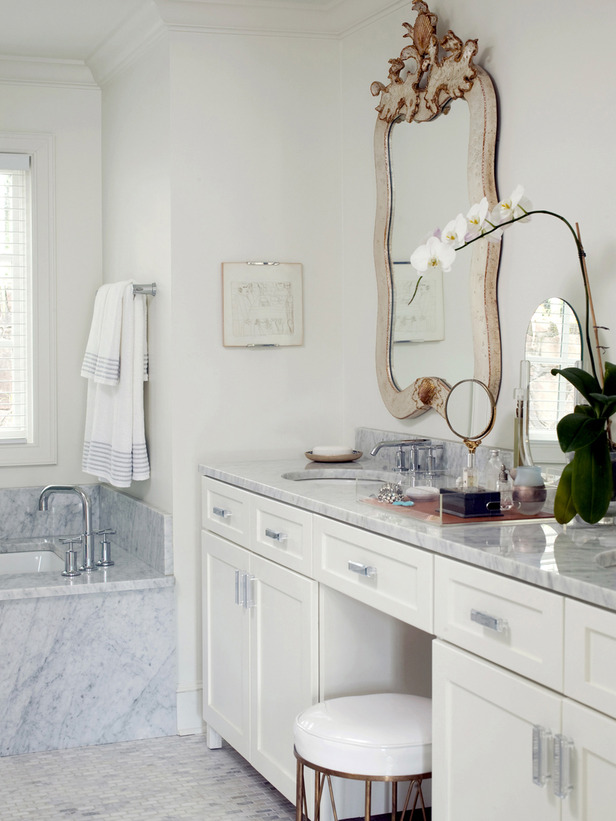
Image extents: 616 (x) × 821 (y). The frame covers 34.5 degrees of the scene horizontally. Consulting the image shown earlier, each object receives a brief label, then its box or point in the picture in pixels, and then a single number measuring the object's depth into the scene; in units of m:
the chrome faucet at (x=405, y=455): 2.90
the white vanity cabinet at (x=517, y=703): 1.51
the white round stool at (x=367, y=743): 2.06
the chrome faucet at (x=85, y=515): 3.58
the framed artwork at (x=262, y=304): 3.48
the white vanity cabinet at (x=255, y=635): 2.60
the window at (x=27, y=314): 4.21
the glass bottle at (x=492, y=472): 2.24
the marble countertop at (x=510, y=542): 1.57
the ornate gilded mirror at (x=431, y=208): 2.72
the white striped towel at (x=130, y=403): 3.63
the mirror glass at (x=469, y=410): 2.69
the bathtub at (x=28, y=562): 4.01
